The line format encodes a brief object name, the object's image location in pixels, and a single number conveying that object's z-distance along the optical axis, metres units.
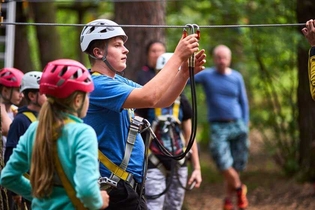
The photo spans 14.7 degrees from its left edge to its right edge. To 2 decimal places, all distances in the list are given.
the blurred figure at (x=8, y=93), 12.65
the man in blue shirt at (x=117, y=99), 8.79
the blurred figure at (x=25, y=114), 11.21
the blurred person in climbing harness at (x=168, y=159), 13.57
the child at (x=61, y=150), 7.02
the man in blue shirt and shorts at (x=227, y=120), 18.55
